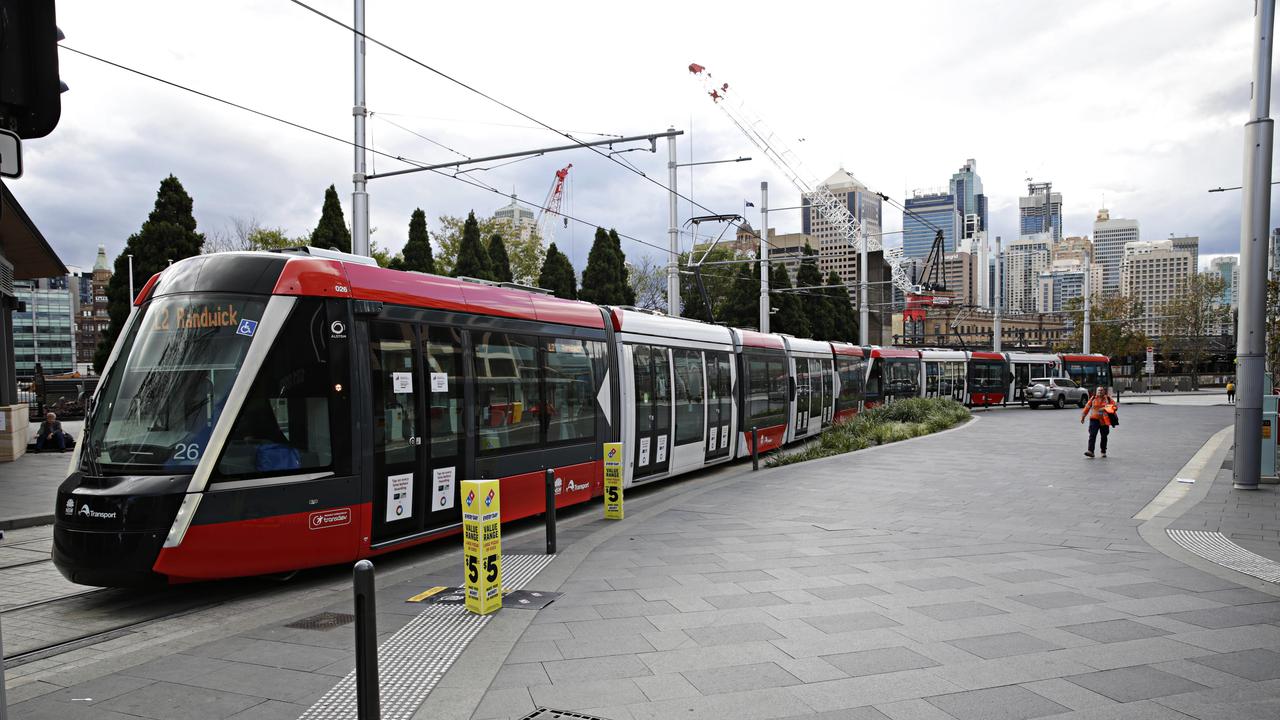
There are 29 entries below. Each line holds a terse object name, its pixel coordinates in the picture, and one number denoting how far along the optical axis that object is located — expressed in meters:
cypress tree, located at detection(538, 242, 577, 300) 46.09
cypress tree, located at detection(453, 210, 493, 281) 41.75
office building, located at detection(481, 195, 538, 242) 56.25
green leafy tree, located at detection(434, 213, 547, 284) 51.34
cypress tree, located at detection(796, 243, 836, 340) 59.12
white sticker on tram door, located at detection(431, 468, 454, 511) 8.07
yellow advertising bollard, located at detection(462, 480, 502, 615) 6.05
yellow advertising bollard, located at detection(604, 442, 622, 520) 10.22
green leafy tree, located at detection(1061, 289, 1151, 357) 68.56
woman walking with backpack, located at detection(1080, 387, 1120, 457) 16.39
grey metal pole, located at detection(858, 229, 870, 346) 41.72
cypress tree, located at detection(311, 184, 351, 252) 35.91
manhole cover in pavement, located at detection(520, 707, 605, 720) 4.16
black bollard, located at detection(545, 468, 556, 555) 8.13
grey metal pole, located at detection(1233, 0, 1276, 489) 11.80
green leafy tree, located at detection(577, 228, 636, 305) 47.56
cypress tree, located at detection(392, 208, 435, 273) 39.84
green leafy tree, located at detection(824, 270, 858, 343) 63.19
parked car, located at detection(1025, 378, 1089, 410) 39.00
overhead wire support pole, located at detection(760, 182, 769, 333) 31.84
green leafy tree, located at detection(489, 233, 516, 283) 44.44
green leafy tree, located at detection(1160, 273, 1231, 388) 67.19
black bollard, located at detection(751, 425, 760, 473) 15.73
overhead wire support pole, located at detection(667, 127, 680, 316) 23.39
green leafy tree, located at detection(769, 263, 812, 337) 53.83
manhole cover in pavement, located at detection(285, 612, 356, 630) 5.82
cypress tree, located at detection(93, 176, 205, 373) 28.28
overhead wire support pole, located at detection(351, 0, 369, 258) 14.71
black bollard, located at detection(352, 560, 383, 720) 3.69
